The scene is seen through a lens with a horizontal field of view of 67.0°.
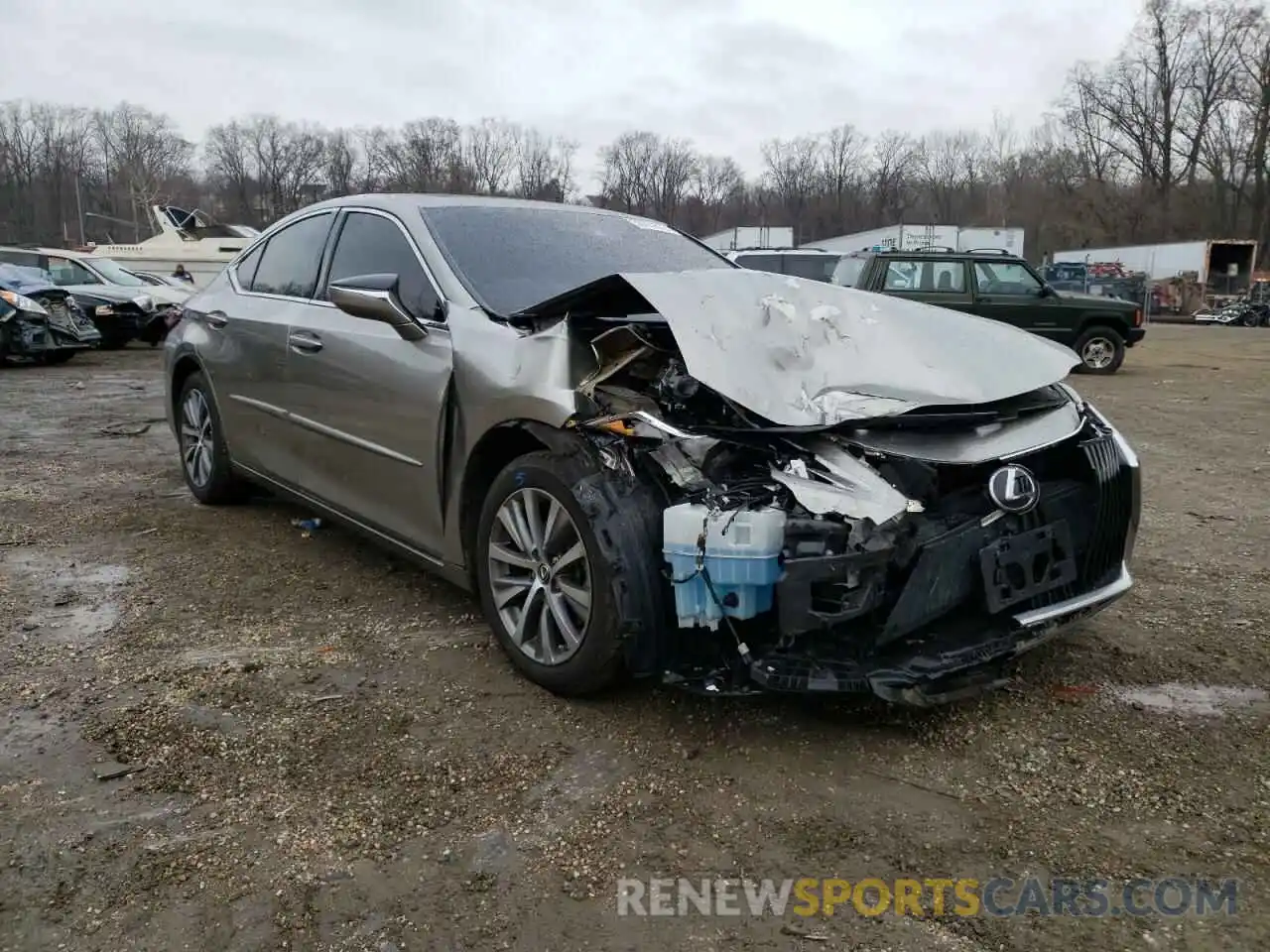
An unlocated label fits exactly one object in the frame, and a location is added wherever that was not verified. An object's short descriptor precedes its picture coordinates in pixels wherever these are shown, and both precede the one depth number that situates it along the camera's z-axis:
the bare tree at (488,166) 78.56
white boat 27.03
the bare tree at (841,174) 80.25
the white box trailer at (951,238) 30.69
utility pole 68.82
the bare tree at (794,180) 79.00
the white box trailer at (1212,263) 38.44
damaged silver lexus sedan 2.53
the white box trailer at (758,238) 31.75
